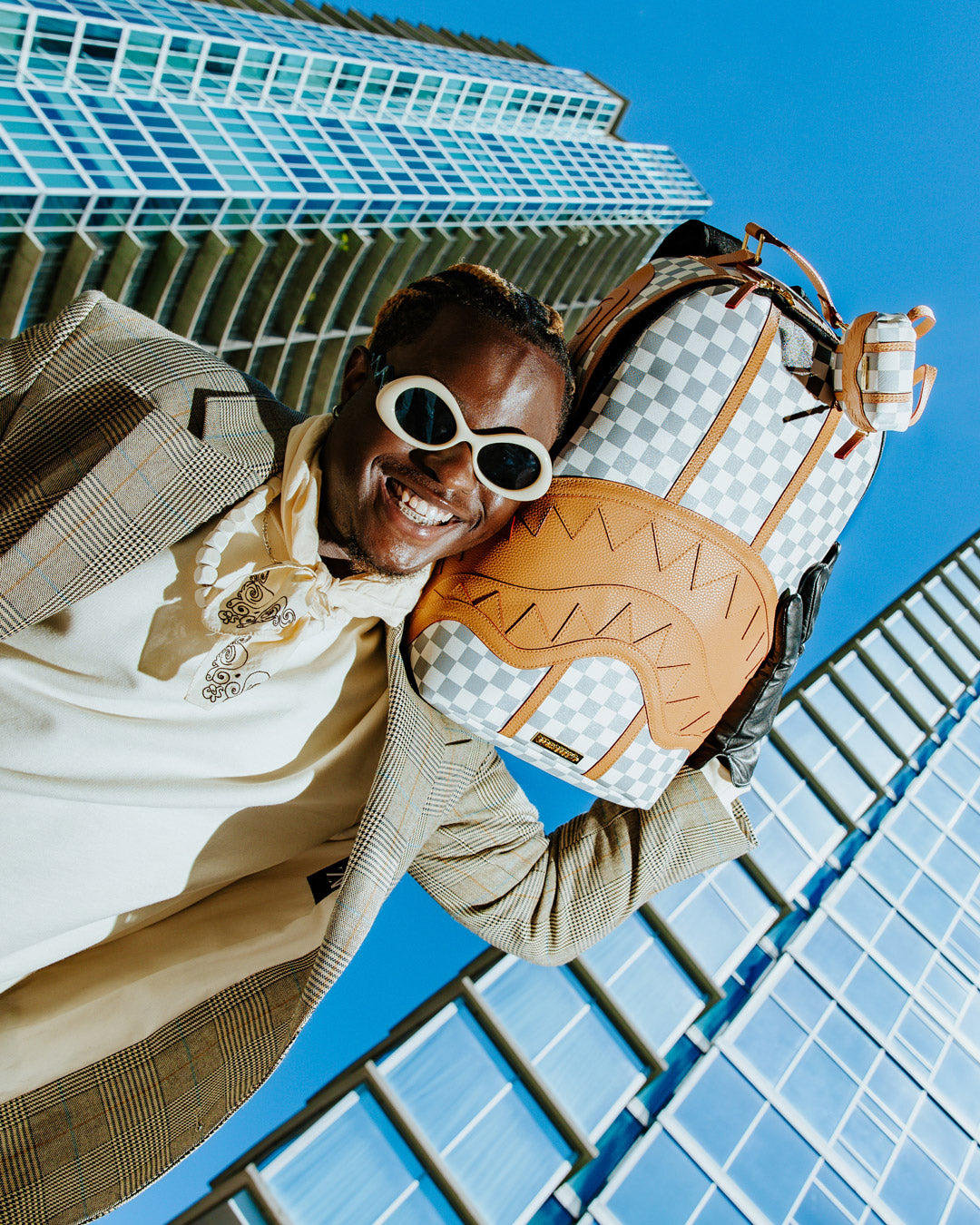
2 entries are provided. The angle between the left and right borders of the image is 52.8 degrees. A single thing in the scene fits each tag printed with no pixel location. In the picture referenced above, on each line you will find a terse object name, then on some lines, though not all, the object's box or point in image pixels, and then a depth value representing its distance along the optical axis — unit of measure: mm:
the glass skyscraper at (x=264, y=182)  13687
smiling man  753
